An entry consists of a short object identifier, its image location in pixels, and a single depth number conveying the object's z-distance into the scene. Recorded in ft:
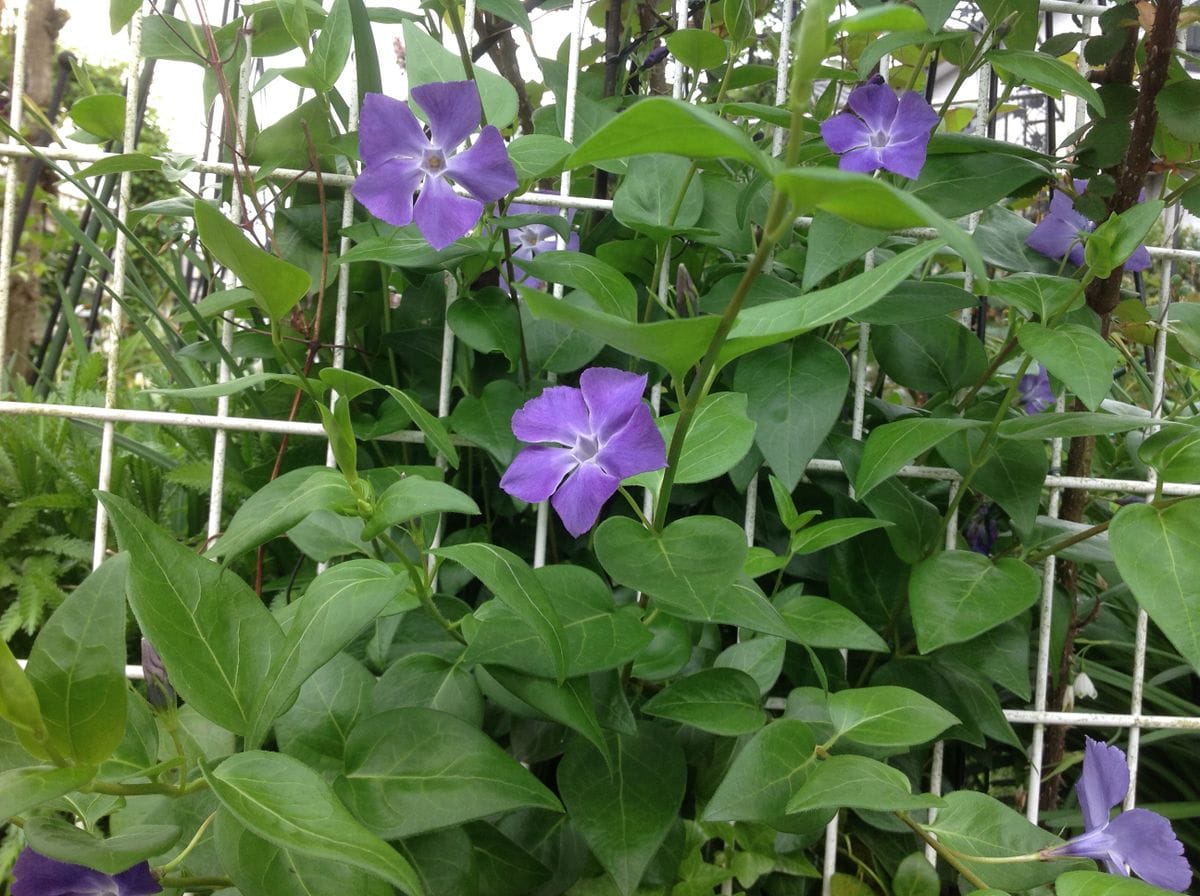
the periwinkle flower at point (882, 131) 2.47
